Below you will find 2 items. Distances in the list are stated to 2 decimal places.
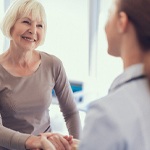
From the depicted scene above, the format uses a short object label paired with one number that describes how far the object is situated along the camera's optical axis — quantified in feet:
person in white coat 2.21
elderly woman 5.28
